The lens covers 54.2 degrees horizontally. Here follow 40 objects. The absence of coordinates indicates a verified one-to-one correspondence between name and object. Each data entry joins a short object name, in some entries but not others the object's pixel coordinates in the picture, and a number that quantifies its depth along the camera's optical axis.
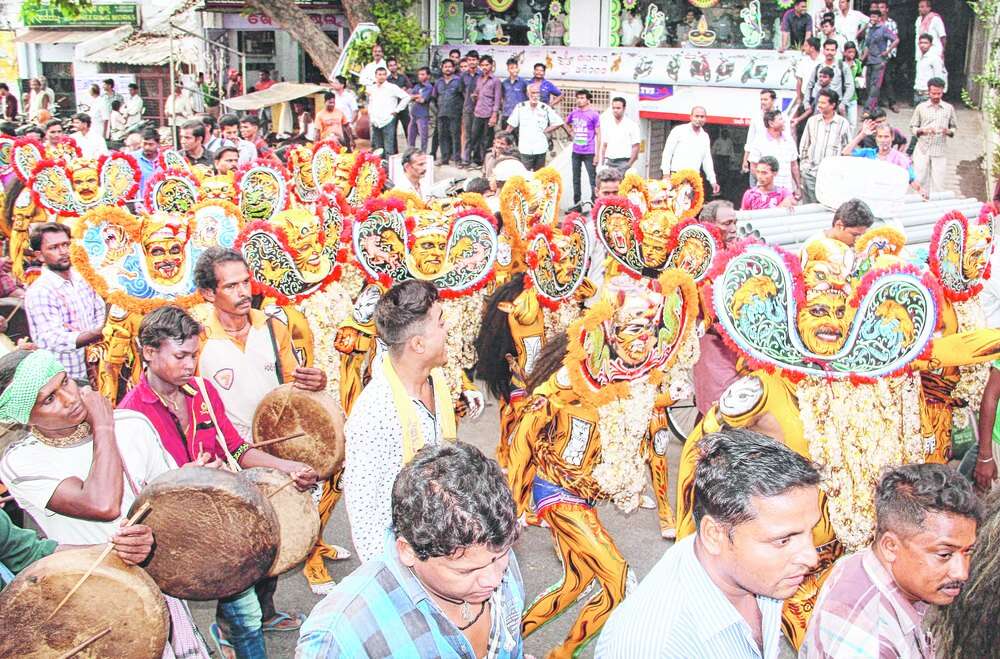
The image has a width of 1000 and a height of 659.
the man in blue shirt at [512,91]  15.92
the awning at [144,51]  25.17
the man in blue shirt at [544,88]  15.15
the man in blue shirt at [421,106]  17.03
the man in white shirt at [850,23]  14.30
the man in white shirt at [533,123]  14.25
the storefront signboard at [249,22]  24.36
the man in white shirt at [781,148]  10.97
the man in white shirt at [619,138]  13.32
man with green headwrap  3.31
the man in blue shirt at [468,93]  16.56
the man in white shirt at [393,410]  3.48
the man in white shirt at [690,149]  11.89
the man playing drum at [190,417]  3.99
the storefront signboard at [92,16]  27.36
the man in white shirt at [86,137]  12.82
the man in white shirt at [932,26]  13.71
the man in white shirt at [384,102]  15.93
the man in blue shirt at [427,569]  2.44
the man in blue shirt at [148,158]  9.40
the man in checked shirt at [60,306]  6.06
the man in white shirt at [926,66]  13.61
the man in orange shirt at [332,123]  15.34
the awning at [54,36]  28.07
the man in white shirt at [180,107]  19.38
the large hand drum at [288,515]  4.07
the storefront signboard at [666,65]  15.48
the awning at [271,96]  19.69
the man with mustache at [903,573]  2.78
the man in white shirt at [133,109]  21.23
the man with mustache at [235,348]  4.97
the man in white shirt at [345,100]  17.27
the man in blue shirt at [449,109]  16.64
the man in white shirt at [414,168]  8.01
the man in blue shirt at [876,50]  13.76
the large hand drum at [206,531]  3.31
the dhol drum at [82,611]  2.95
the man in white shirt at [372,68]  16.58
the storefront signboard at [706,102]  15.80
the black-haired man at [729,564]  2.49
